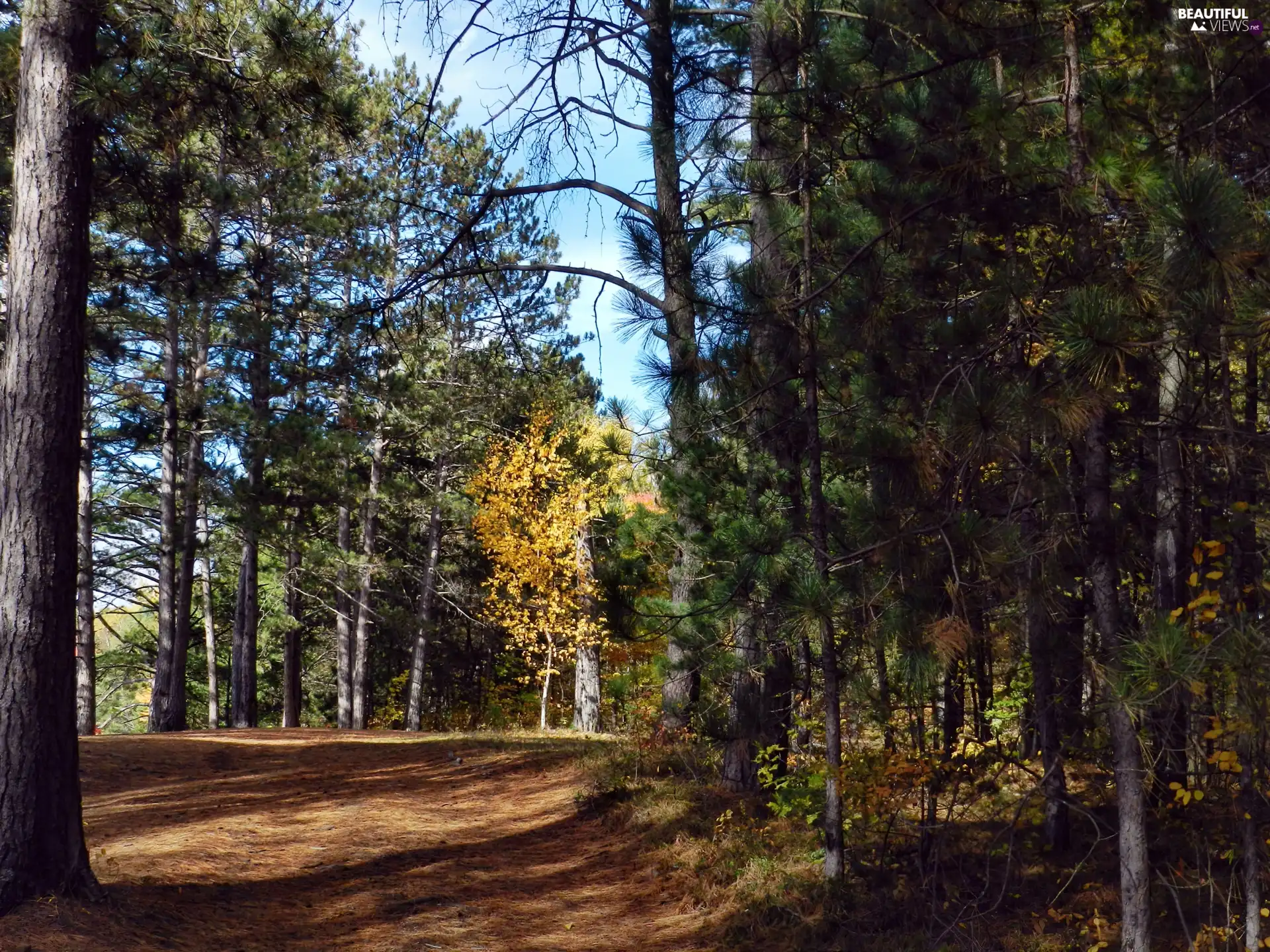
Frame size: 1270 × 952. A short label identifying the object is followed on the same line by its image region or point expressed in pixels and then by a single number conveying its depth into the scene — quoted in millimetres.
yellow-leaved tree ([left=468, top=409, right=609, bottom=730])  18547
